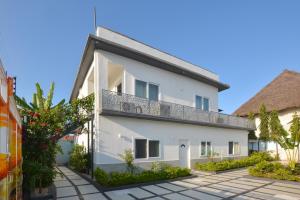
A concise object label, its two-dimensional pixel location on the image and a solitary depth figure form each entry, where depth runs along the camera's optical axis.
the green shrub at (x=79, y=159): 16.02
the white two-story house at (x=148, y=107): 13.57
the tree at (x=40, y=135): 9.92
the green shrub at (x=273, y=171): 14.02
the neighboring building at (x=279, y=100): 26.57
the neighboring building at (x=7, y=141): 3.78
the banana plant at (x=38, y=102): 11.48
